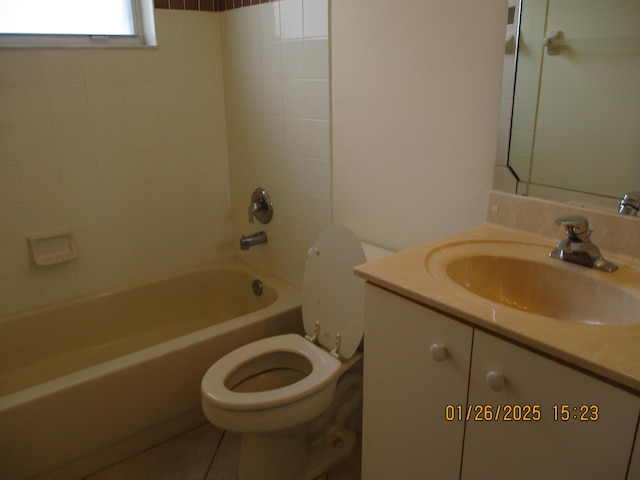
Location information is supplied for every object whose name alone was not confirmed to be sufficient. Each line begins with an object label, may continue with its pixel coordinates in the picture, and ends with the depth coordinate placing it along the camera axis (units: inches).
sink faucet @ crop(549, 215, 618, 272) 45.7
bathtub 65.5
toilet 59.8
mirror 47.1
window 81.0
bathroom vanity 32.9
